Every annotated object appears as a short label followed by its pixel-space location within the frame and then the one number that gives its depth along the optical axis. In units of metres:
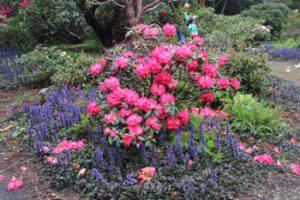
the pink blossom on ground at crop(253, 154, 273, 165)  4.33
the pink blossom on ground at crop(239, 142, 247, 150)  4.49
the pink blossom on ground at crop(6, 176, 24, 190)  4.09
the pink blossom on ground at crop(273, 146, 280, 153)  4.69
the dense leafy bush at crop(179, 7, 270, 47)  13.20
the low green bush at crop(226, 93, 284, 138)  5.13
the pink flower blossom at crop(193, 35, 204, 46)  4.54
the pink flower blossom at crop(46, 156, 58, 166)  4.17
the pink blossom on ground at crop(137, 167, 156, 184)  3.72
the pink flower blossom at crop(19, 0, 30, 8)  10.89
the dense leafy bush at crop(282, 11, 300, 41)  16.31
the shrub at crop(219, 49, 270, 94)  6.68
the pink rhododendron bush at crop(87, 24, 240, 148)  3.91
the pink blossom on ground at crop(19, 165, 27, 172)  4.43
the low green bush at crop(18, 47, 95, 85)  7.31
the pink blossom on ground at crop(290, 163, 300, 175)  4.32
